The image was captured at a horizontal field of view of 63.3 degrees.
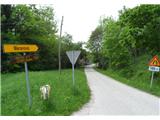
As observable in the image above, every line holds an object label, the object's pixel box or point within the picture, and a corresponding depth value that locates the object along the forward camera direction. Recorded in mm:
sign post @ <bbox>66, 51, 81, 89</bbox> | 7182
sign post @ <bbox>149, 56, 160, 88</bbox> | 9340
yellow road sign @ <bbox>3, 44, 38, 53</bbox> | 4598
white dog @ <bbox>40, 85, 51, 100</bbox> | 5169
